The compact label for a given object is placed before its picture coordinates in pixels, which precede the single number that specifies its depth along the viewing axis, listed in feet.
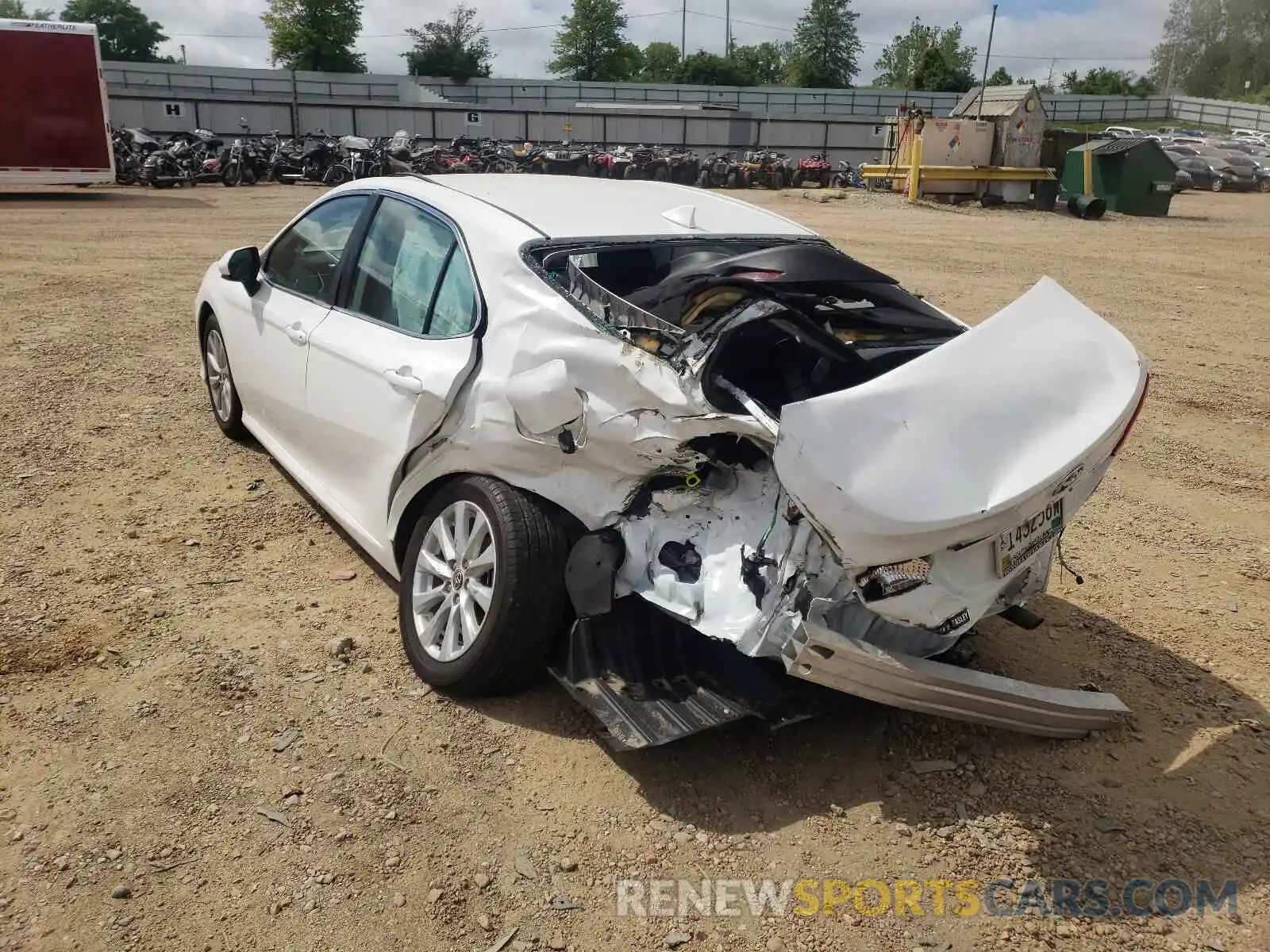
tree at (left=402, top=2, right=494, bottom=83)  223.10
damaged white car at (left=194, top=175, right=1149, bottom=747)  8.58
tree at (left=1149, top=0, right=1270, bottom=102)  214.69
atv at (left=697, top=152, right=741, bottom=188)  99.50
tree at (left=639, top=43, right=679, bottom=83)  311.88
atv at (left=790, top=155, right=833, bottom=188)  100.48
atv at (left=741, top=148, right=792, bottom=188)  100.78
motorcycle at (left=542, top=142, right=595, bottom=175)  95.66
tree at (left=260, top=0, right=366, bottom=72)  235.81
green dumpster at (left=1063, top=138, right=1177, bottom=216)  73.72
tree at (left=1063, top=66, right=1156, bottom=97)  254.88
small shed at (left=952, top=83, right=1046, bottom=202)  77.77
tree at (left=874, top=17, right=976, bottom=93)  277.03
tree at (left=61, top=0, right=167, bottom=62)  251.19
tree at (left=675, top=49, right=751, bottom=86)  264.11
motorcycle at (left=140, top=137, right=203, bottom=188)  75.15
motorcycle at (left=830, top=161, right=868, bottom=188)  99.86
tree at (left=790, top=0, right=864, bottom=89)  284.82
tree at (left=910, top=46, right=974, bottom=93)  218.79
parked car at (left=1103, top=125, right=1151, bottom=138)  135.56
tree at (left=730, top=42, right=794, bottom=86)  308.81
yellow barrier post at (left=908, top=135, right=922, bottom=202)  78.07
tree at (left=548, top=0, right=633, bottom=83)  278.87
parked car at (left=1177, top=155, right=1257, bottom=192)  110.63
